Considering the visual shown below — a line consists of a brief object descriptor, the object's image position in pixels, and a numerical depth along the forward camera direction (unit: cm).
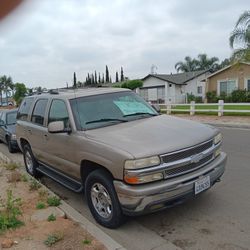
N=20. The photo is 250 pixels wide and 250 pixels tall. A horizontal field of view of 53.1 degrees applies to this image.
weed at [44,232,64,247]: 284
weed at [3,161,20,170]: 576
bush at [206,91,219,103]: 2638
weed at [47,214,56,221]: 333
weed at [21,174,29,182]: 492
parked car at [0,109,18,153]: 804
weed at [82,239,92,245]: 281
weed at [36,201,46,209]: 368
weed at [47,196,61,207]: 373
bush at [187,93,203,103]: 2891
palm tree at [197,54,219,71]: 5013
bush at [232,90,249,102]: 2318
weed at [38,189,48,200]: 404
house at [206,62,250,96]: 2496
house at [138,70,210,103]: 3099
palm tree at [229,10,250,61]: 1605
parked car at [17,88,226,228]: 289
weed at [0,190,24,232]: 319
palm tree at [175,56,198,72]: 4991
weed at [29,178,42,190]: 443
